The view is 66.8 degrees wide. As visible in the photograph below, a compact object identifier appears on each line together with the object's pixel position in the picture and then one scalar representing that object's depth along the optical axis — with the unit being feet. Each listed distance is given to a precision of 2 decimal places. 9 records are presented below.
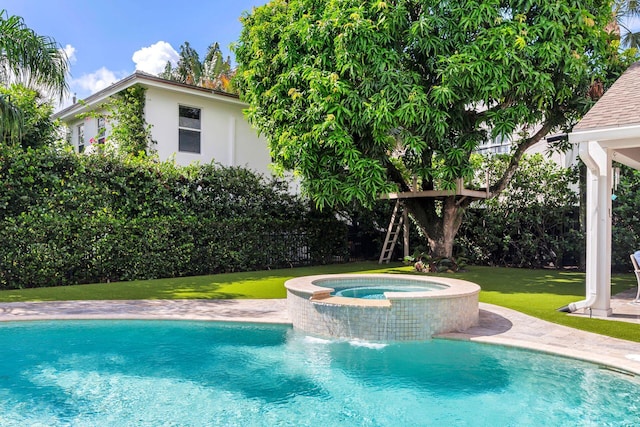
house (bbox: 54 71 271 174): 57.06
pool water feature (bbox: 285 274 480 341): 22.53
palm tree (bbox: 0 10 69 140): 33.47
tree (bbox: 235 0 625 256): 35.04
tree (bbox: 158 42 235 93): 133.26
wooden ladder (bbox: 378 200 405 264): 59.00
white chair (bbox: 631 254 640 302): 28.97
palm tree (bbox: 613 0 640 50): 81.56
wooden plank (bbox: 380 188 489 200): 45.03
